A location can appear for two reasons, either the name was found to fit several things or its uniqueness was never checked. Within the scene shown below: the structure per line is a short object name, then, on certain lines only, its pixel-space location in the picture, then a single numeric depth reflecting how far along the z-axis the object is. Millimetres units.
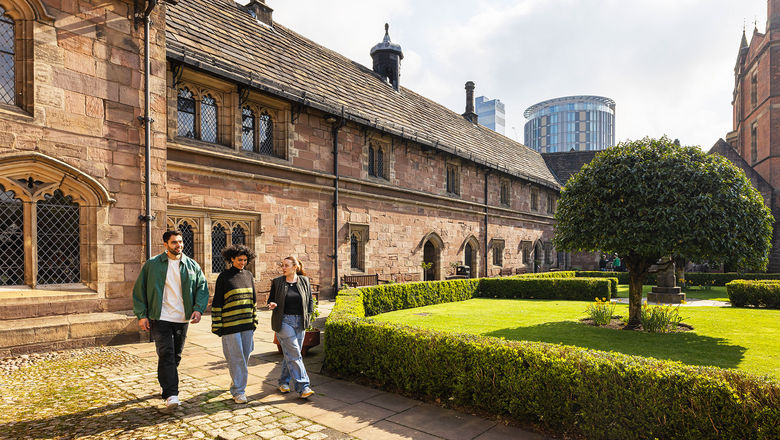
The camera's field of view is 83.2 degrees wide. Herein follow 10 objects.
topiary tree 8741
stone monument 15570
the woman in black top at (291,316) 5289
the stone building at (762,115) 32531
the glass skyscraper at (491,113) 187250
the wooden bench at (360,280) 15445
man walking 4789
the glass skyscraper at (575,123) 132125
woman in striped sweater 5004
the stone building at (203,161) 7098
